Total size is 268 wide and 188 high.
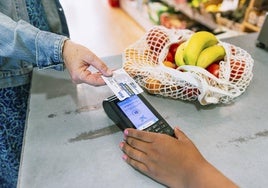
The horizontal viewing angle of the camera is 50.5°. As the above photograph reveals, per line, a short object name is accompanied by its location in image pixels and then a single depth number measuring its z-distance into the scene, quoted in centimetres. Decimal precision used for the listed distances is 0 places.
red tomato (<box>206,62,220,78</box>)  74
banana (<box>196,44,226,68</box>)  75
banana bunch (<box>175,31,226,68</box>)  75
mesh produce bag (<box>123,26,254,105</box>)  70
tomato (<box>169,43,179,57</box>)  83
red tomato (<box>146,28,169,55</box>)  83
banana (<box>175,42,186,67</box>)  77
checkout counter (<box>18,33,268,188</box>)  55
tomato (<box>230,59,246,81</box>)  75
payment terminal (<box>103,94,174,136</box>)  62
